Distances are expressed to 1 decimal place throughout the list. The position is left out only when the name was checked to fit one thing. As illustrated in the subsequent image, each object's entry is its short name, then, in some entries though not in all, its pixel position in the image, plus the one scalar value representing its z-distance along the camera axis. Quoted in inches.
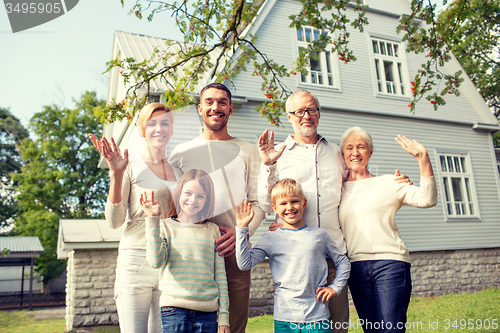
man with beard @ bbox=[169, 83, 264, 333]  99.4
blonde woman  88.7
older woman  95.1
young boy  90.0
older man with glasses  98.8
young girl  85.7
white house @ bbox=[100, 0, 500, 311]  398.9
